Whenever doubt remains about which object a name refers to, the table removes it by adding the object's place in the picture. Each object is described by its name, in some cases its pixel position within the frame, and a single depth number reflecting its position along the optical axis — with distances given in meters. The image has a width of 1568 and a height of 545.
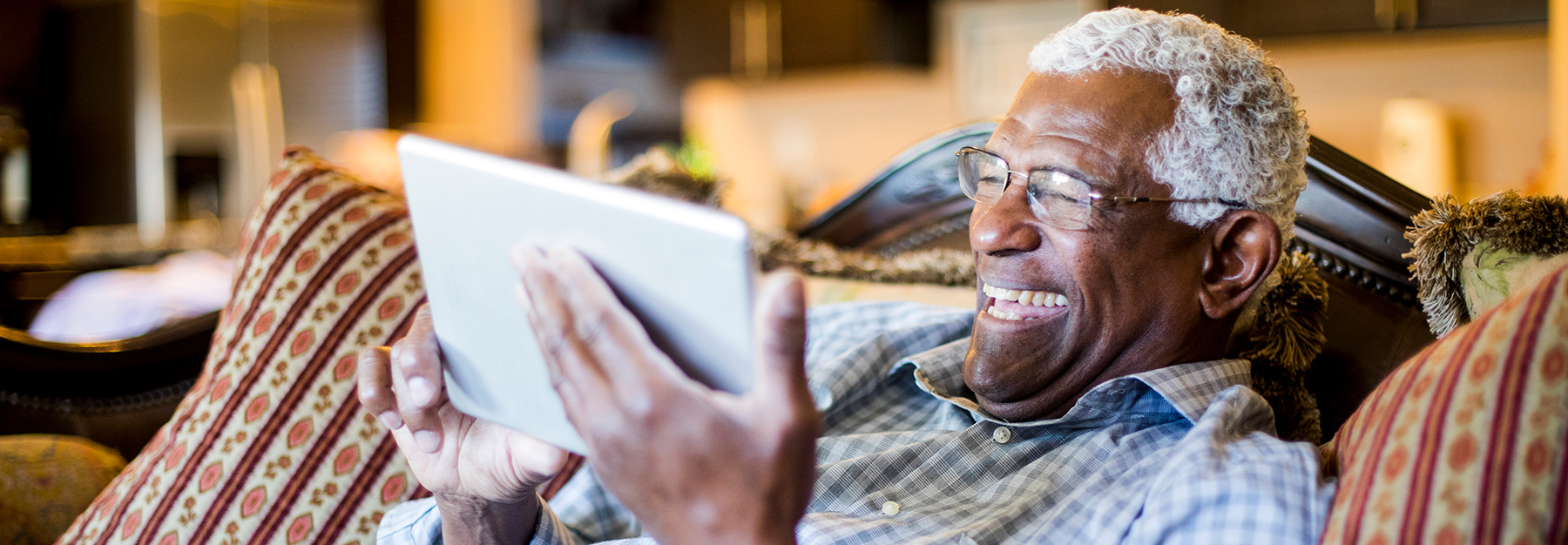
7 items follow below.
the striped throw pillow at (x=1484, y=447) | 0.57
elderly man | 0.86
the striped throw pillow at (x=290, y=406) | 1.14
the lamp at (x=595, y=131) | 5.28
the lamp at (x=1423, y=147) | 3.13
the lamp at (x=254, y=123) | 4.60
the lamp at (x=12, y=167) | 4.32
